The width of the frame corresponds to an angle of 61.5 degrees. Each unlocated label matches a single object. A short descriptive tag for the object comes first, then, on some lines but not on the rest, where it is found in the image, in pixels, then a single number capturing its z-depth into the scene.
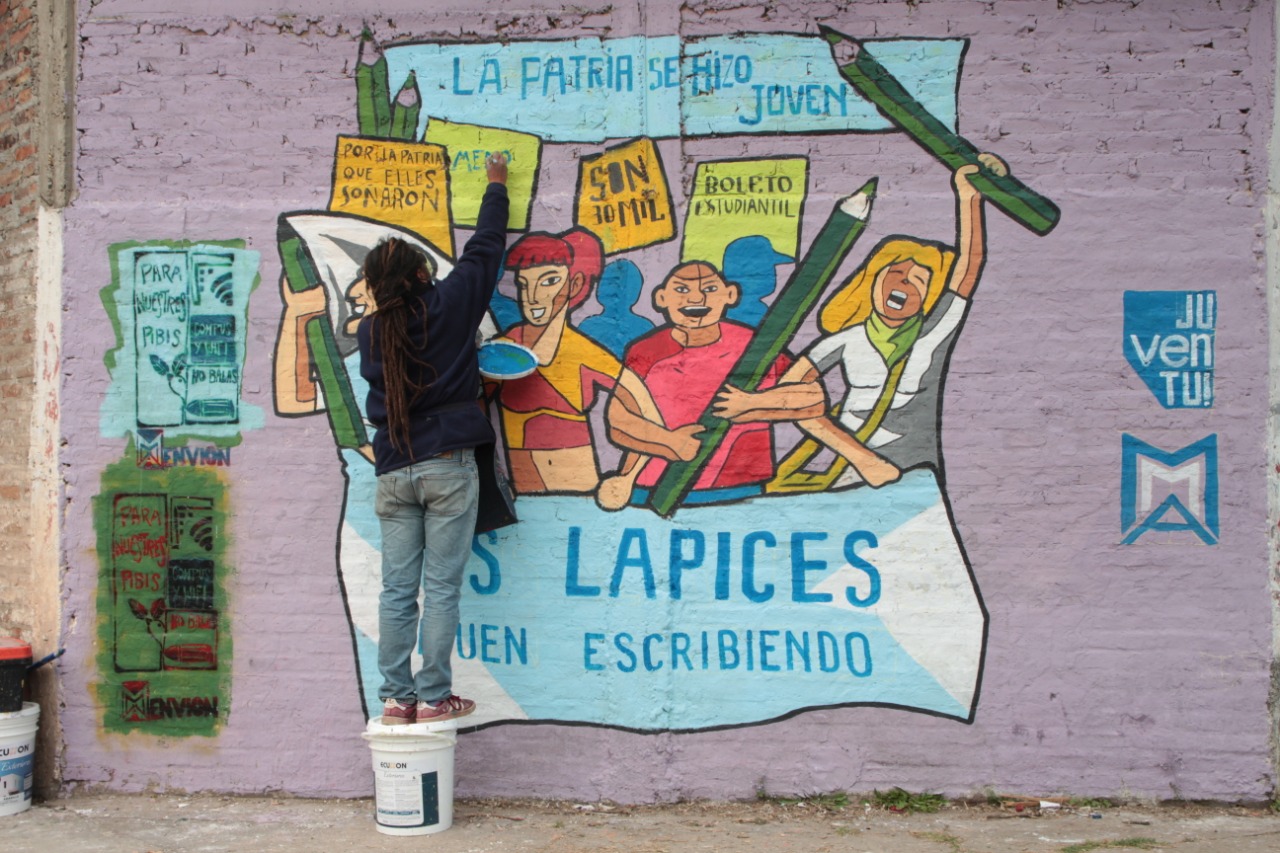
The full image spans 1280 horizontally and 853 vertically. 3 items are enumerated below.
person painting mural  4.08
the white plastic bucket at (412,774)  3.98
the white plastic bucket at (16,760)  4.36
